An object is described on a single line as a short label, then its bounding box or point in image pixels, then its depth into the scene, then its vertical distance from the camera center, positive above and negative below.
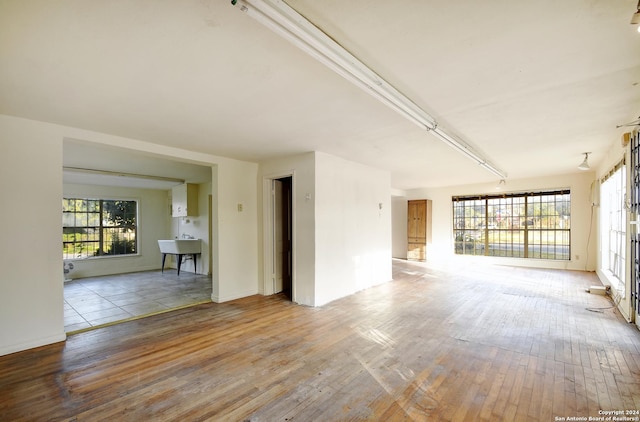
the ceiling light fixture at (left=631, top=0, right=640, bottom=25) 1.48 +1.00
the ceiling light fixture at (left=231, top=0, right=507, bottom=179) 1.44 +0.98
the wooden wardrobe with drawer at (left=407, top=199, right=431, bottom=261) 9.59 -0.61
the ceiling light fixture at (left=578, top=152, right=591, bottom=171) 5.11 +0.84
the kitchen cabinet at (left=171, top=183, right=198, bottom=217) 7.51 +0.27
